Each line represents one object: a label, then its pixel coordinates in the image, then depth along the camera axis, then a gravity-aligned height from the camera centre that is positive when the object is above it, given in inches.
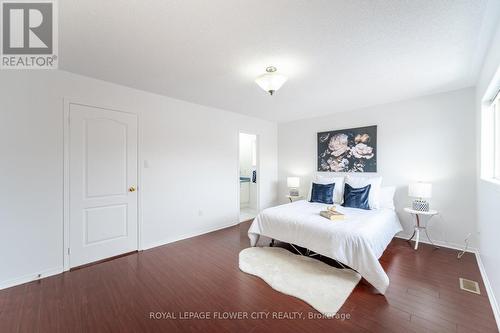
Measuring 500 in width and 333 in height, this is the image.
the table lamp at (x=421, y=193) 126.0 -17.2
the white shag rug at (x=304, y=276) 80.0 -50.9
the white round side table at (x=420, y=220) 127.1 -36.6
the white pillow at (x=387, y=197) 142.9 -22.0
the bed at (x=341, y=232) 88.0 -34.1
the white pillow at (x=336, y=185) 158.7 -15.4
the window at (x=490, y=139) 92.5 +12.4
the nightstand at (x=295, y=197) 197.3 -30.7
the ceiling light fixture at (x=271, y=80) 97.6 +40.3
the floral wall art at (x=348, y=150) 160.6 +12.6
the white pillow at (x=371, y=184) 140.1 -13.6
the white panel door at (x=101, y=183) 105.3 -9.8
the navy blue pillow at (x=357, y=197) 139.3 -22.0
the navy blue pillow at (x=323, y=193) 156.0 -21.5
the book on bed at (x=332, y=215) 112.0 -27.2
